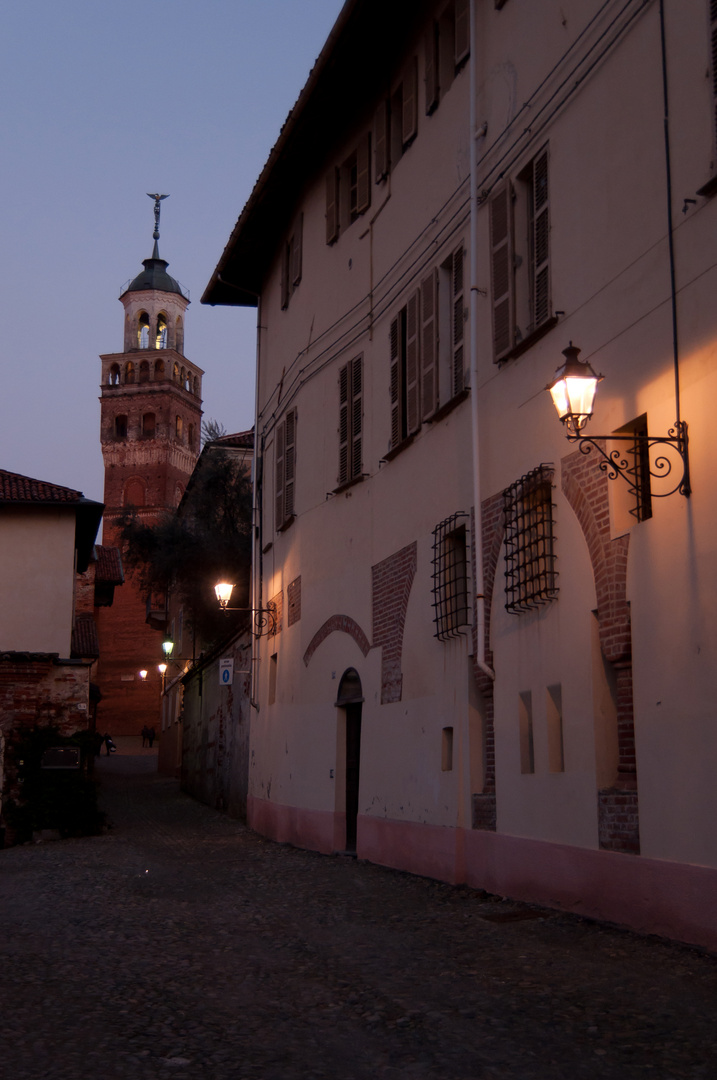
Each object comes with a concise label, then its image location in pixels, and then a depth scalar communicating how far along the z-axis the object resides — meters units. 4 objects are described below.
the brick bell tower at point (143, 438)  59.59
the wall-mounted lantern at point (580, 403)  8.01
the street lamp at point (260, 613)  18.73
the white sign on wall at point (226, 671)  21.80
